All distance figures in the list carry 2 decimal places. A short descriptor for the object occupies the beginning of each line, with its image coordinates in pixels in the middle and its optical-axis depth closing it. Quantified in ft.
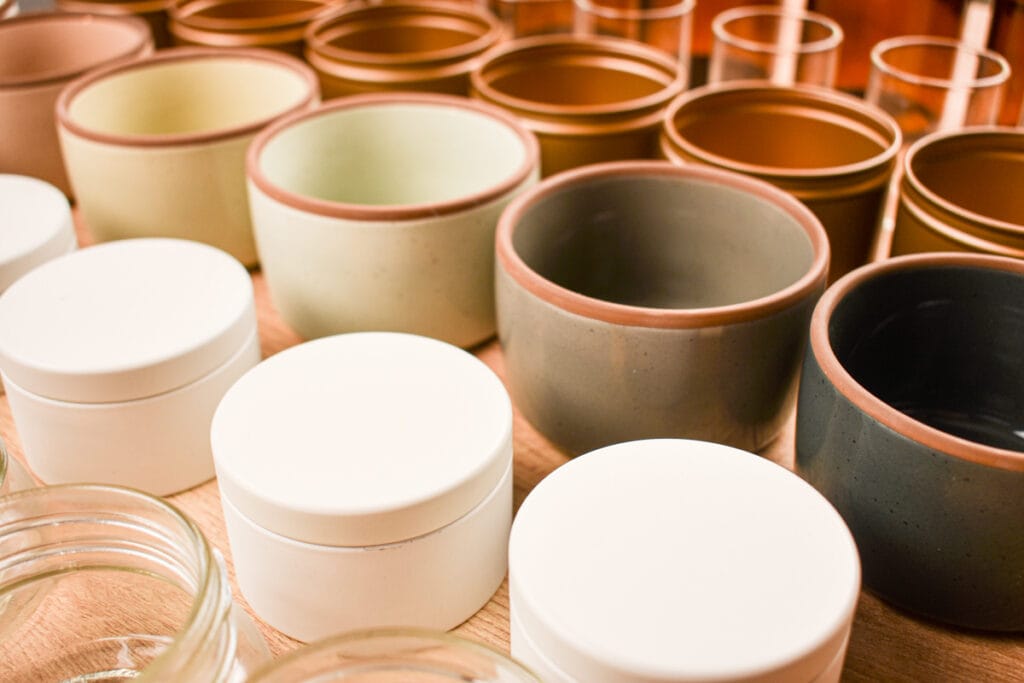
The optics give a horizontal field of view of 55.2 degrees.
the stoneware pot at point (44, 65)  2.44
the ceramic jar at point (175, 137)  2.13
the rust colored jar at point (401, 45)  2.49
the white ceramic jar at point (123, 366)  1.63
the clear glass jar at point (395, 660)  1.14
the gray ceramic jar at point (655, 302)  1.54
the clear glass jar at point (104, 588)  1.26
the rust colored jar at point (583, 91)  2.23
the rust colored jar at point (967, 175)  1.87
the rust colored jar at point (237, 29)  2.75
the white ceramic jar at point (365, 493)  1.37
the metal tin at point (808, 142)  1.94
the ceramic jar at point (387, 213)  1.86
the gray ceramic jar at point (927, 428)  1.30
